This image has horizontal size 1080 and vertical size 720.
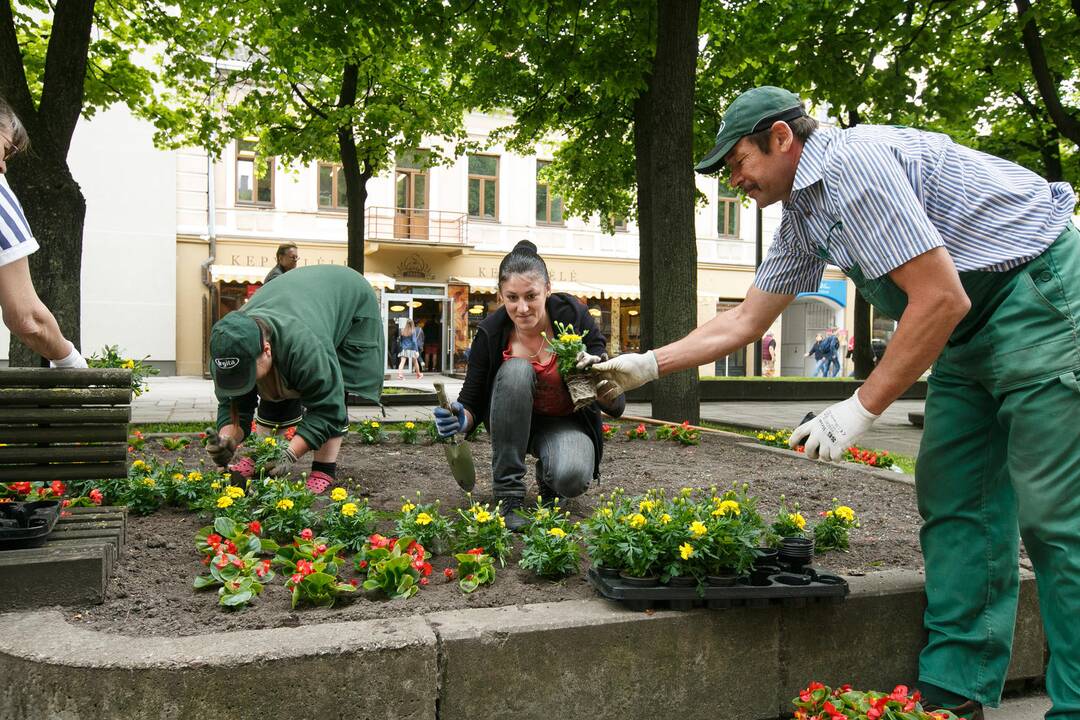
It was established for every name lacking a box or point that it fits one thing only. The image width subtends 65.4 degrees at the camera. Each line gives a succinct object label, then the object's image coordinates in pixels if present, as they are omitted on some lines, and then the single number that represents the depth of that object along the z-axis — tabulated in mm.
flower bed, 2492
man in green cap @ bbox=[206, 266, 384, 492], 3744
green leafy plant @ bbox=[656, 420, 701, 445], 6457
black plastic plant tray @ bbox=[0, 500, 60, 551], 2551
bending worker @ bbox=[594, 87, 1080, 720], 2139
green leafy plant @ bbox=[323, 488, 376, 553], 3104
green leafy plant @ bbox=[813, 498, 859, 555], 3297
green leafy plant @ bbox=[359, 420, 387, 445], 6340
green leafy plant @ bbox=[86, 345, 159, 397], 4554
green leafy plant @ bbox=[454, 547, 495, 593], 2727
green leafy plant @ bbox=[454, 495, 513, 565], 2992
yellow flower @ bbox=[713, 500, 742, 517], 2654
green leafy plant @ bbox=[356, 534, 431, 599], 2619
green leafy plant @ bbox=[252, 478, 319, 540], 3209
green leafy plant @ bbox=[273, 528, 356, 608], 2506
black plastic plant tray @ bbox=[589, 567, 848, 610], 2406
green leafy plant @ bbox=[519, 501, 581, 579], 2785
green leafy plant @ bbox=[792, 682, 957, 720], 2102
